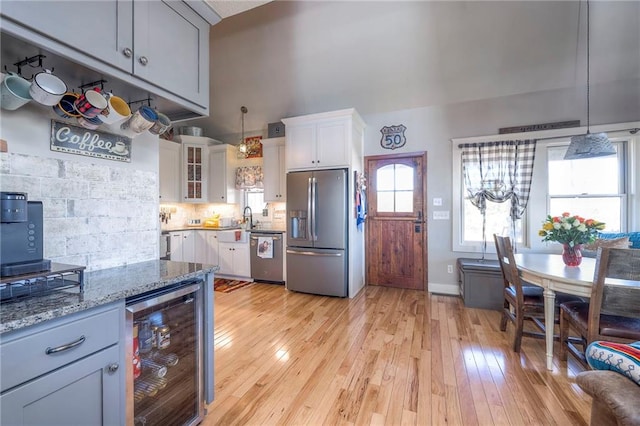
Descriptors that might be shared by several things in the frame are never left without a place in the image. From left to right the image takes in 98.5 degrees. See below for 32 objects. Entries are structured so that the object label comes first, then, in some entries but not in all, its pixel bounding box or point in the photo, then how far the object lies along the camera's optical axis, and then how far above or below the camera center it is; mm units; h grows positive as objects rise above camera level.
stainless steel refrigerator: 3711 -269
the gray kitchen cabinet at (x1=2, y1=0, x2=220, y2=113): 1003 +779
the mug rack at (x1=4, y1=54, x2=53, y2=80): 1170 +656
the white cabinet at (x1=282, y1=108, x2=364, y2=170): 3719 +1035
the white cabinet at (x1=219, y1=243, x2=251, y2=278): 4586 -785
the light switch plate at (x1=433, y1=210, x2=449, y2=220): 3984 -44
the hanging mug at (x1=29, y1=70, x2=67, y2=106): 1128 +521
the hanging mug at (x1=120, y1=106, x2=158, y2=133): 1497 +510
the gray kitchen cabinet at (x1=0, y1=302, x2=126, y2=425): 798 -517
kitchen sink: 4570 -389
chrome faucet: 5063 -64
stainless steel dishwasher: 4371 -707
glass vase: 2277 -357
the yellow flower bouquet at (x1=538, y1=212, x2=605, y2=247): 2191 -147
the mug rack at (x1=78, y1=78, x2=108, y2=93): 1391 +662
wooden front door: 4133 -152
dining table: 1904 -493
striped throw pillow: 1004 -573
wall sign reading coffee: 1349 +377
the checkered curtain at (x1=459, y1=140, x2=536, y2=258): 3576 +526
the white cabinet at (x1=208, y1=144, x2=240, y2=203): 5000 +719
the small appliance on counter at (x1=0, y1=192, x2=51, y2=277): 978 -86
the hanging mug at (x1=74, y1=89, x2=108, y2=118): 1272 +511
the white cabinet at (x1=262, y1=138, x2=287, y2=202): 4582 +724
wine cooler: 1211 -718
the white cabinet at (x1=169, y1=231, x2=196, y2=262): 4586 -560
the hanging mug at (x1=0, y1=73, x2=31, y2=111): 1110 +496
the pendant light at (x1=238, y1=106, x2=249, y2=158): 4367 +1119
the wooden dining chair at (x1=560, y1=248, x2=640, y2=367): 1668 -572
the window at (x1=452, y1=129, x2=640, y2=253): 3273 +201
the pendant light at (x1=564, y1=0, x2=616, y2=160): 2379 +572
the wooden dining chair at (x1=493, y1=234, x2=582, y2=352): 2295 -759
